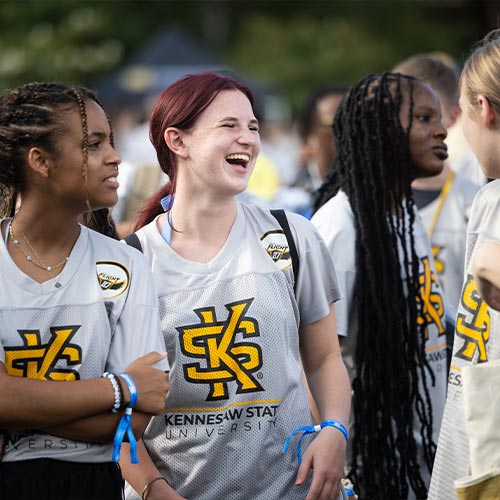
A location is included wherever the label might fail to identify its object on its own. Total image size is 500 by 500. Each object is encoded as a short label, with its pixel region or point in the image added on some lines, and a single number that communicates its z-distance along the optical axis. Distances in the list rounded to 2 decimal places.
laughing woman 7.70
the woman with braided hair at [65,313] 6.80
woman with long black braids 9.62
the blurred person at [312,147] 16.53
